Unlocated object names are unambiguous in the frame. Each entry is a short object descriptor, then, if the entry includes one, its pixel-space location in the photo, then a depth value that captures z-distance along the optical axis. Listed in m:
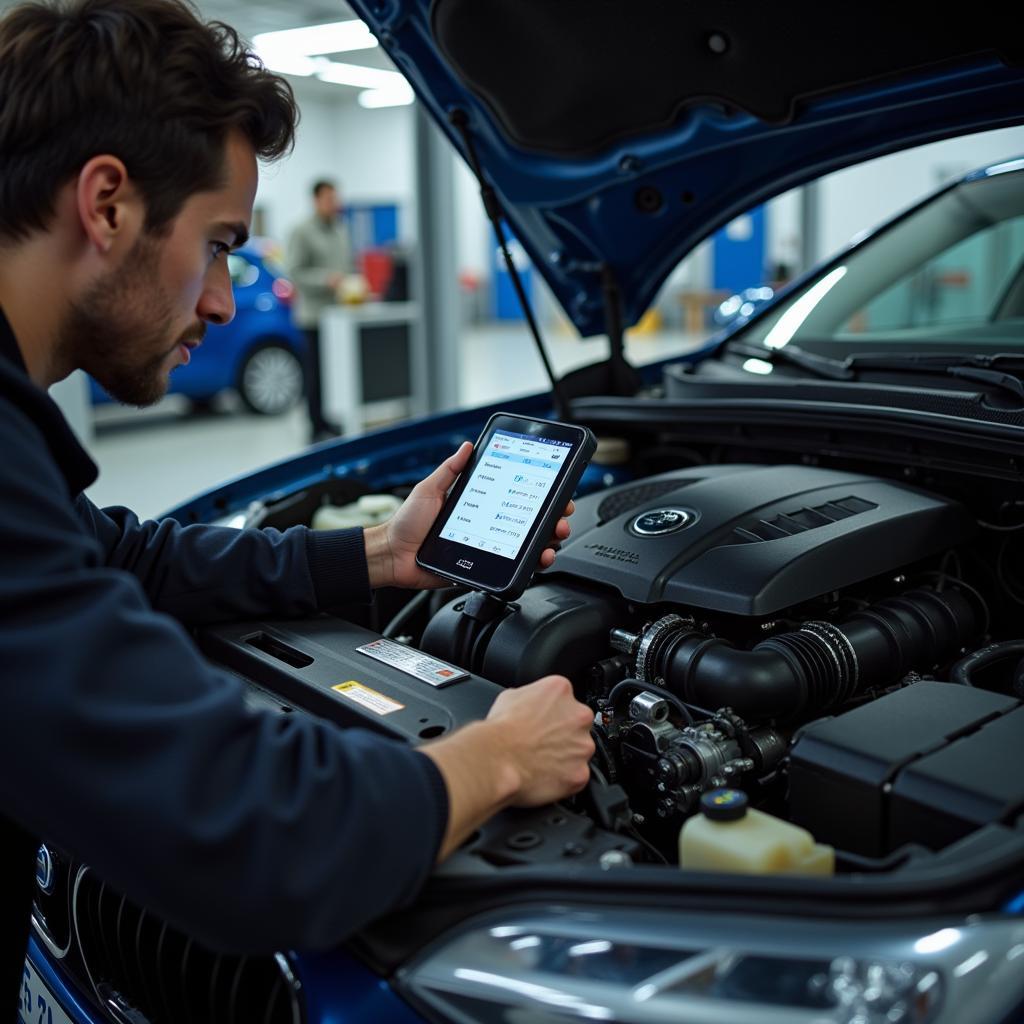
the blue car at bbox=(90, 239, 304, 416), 8.20
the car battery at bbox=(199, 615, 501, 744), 1.21
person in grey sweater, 7.40
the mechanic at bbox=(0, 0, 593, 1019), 0.85
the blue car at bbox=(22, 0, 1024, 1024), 0.88
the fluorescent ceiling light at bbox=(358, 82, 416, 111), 15.55
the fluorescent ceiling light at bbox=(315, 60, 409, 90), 13.22
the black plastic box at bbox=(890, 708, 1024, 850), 1.01
